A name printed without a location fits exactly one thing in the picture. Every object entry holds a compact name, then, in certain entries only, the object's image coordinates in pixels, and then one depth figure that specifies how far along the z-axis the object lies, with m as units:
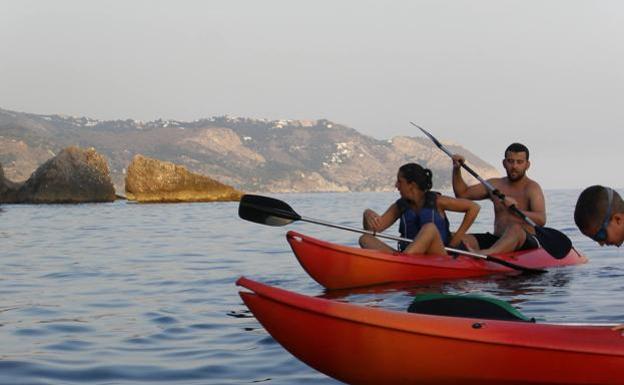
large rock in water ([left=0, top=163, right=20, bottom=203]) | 48.06
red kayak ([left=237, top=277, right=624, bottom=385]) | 4.11
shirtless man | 9.66
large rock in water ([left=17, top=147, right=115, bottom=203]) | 48.56
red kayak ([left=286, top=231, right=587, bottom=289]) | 8.93
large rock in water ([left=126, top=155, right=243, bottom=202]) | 52.28
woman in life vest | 8.78
